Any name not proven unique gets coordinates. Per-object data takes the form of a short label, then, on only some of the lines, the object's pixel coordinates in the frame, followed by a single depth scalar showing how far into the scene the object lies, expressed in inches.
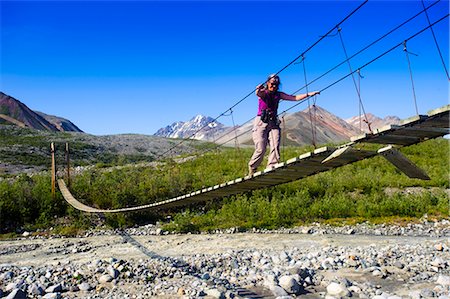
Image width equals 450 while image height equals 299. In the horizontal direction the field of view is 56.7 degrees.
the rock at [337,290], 231.4
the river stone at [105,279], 268.1
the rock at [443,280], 239.3
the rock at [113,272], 273.7
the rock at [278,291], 234.5
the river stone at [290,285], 240.4
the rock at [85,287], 253.8
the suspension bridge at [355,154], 177.6
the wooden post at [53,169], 542.4
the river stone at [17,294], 238.8
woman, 260.5
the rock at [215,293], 228.3
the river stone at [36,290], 246.5
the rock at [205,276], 269.0
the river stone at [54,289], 249.9
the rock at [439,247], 332.3
